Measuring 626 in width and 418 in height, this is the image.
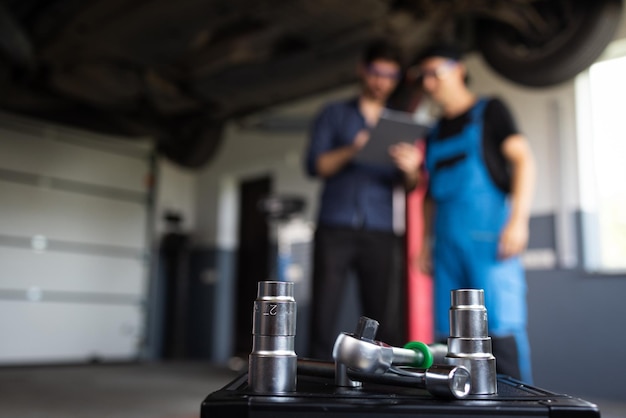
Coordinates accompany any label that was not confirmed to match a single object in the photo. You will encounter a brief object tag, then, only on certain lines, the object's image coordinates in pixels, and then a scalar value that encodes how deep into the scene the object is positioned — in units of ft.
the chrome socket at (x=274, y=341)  2.11
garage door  16.90
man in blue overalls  5.19
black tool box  1.84
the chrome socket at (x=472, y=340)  2.17
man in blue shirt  6.36
